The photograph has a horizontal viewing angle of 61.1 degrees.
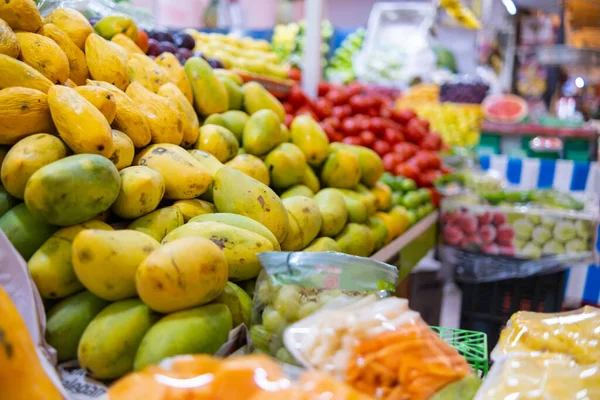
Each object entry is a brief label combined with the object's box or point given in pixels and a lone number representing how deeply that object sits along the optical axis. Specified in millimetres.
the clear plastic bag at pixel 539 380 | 816
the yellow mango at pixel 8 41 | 1246
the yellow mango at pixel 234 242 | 1124
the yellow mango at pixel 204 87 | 1802
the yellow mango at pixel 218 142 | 1604
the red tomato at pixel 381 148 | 3104
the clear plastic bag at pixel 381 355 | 771
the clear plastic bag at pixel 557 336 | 952
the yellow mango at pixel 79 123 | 1107
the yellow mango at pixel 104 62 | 1506
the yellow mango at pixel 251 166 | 1559
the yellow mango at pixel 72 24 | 1571
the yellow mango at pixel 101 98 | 1224
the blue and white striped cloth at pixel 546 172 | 4242
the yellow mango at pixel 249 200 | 1315
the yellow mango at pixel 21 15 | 1345
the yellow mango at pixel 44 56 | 1317
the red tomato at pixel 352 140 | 2947
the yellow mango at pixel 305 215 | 1463
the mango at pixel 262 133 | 1701
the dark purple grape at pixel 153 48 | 2133
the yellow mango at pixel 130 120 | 1328
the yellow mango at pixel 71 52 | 1468
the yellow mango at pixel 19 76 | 1189
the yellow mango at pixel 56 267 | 990
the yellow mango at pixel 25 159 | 1046
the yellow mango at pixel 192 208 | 1292
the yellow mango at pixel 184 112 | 1554
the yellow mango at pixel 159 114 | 1418
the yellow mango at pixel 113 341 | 901
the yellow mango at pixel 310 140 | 1870
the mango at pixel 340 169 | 1897
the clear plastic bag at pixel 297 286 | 900
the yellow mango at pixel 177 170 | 1293
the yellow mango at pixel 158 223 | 1164
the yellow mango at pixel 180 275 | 889
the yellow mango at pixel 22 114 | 1108
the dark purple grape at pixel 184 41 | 2477
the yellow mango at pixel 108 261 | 918
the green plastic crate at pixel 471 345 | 1043
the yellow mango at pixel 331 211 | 1610
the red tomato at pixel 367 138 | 3066
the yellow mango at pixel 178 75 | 1749
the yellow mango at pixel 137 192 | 1136
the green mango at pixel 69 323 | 970
